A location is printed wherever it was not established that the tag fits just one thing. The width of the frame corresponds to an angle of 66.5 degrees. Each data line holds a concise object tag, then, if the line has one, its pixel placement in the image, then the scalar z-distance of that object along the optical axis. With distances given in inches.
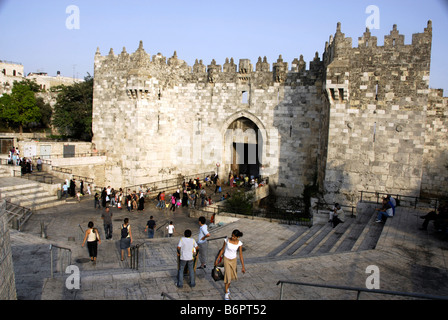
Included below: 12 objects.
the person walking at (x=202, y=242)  322.7
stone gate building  626.8
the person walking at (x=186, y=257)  279.3
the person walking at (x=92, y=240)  385.4
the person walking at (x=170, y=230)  534.7
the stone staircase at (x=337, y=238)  430.6
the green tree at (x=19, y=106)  1405.0
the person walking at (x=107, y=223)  493.4
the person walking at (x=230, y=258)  257.4
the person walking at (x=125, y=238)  393.1
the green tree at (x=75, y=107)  1209.4
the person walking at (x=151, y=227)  533.3
